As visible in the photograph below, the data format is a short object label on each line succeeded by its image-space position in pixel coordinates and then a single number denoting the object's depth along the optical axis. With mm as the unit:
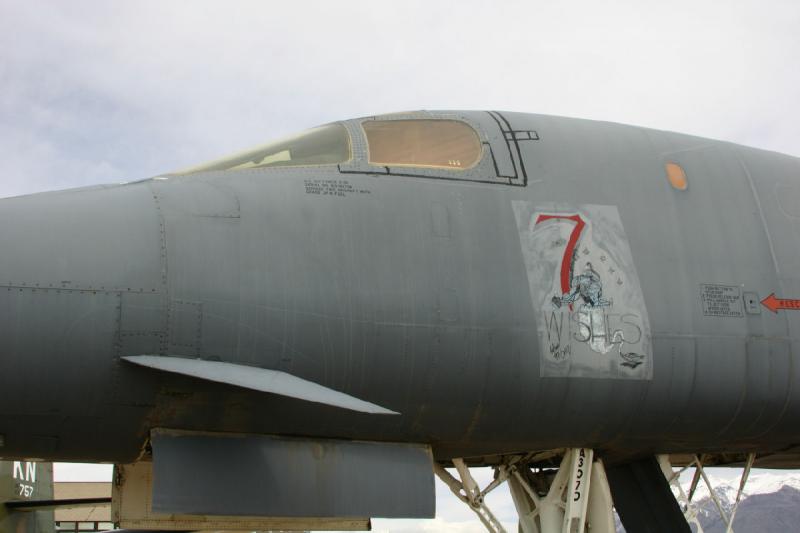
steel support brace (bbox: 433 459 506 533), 7941
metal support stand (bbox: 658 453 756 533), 7949
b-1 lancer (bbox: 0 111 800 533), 5707
